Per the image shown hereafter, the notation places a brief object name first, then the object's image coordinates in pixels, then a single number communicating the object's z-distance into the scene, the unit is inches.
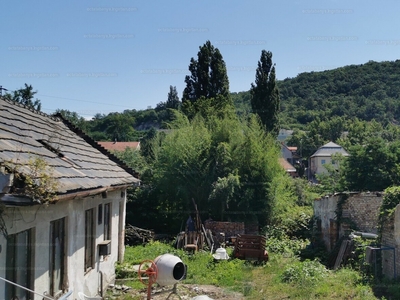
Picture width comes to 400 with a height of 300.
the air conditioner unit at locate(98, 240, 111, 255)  348.5
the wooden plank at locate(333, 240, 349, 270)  538.1
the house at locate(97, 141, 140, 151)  2220.8
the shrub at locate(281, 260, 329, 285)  444.8
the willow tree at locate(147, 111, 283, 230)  795.4
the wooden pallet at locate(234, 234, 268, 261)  581.3
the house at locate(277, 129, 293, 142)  3698.6
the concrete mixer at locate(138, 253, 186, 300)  333.7
